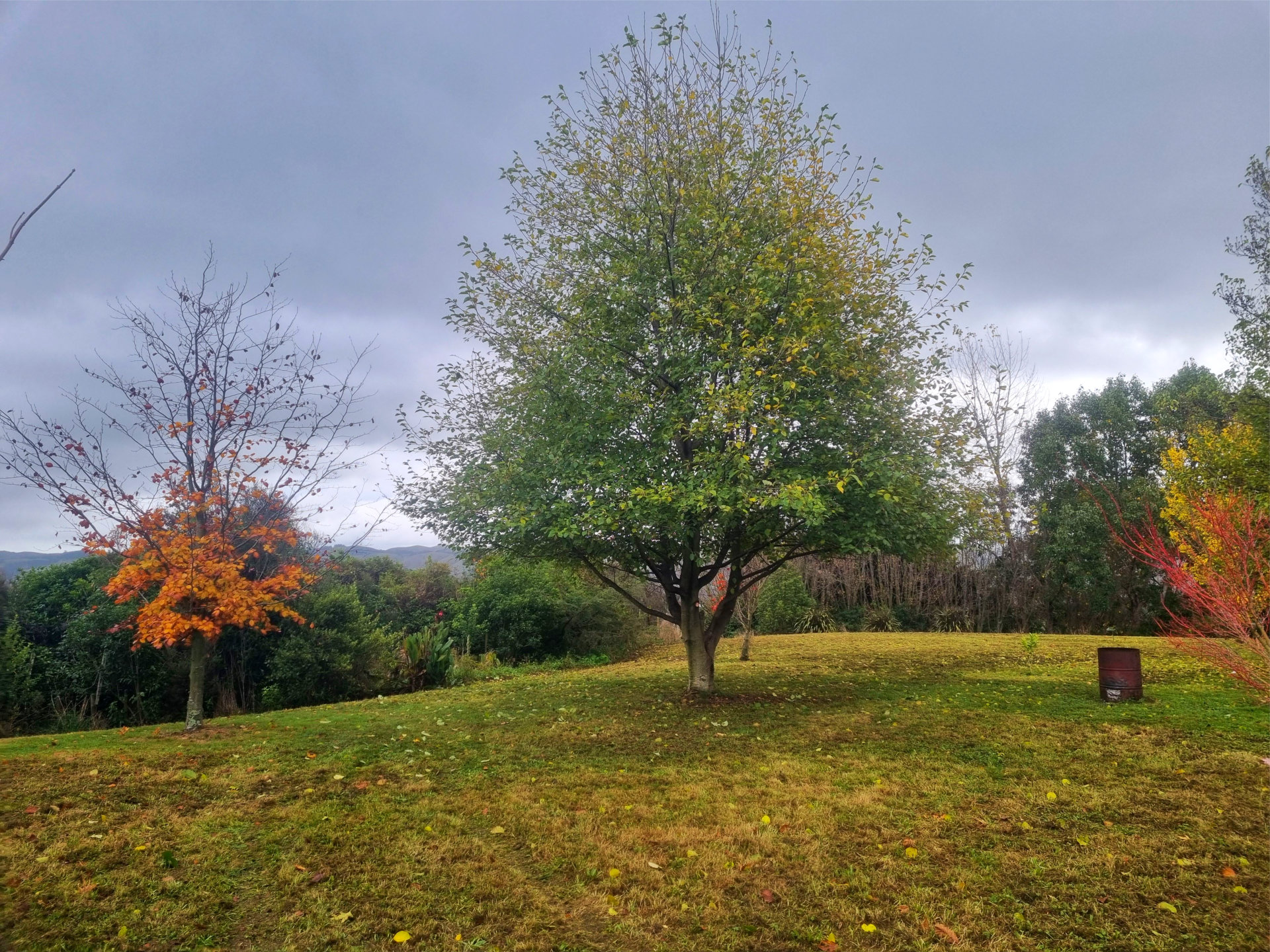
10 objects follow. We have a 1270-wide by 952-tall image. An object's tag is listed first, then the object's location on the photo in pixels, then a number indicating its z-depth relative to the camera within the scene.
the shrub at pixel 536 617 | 18.66
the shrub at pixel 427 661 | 14.88
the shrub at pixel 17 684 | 10.88
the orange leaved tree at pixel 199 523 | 7.96
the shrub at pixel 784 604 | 23.09
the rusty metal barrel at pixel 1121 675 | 9.66
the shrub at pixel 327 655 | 12.66
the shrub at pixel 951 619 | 23.61
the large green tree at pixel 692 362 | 8.01
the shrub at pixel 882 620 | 23.19
